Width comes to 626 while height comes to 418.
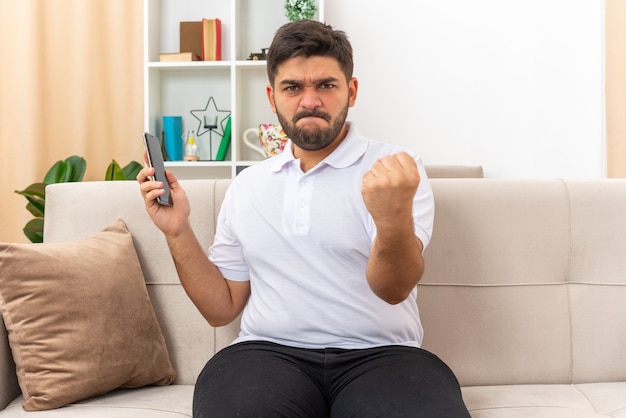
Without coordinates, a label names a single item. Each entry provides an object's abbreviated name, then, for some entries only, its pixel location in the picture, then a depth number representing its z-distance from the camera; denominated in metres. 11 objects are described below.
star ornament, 3.68
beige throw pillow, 1.47
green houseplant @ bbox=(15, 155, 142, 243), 2.88
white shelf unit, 3.63
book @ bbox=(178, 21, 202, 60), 3.56
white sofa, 1.66
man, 1.24
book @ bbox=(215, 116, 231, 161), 3.53
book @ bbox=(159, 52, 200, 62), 3.49
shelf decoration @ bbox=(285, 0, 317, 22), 3.41
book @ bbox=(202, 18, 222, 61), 3.55
